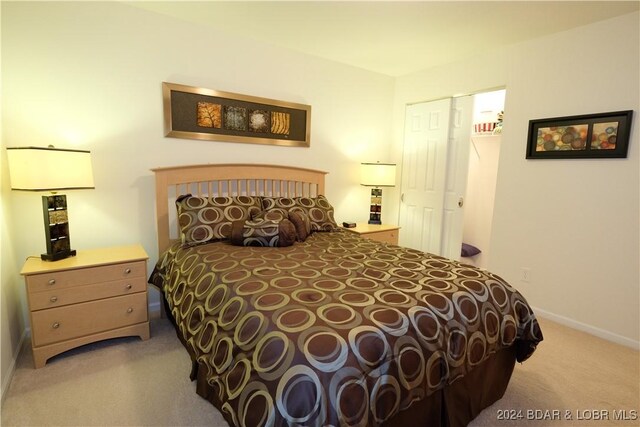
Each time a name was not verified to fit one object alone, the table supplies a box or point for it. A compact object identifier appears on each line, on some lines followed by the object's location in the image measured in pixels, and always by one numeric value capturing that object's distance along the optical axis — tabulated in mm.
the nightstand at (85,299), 1885
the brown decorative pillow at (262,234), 2281
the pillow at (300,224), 2475
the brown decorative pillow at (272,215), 2407
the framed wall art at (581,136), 2367
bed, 1049
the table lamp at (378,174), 3553
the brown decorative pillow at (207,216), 2285
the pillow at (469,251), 4242
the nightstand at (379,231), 3338
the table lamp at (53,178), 1832
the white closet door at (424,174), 3629
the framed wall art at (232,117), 2643
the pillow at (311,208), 2676
